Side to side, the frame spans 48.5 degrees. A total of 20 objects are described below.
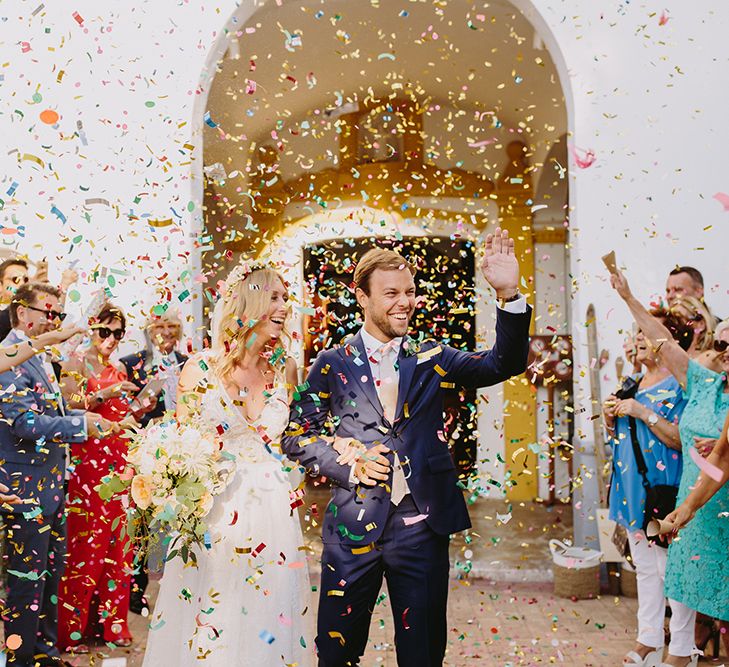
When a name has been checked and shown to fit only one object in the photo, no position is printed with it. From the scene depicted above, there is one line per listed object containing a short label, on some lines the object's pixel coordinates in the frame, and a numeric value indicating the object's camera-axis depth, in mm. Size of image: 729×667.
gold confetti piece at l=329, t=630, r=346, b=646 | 3031
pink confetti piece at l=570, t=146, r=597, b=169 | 6237
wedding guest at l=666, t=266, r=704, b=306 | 5051
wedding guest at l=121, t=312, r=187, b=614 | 5770
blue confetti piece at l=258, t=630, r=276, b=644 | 3057
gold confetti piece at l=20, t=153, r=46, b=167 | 6117
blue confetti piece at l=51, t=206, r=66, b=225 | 5865
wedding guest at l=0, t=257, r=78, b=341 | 4387
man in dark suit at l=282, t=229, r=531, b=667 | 2998
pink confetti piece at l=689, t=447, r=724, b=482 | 3314
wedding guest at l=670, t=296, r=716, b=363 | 4266
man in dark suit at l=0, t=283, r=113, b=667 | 3961
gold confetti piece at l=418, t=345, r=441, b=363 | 3224
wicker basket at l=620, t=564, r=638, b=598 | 5875
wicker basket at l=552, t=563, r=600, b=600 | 5824
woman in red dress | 4707
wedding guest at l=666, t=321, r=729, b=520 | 3331
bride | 3115
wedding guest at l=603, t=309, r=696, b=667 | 4320
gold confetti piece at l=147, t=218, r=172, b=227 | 6207
